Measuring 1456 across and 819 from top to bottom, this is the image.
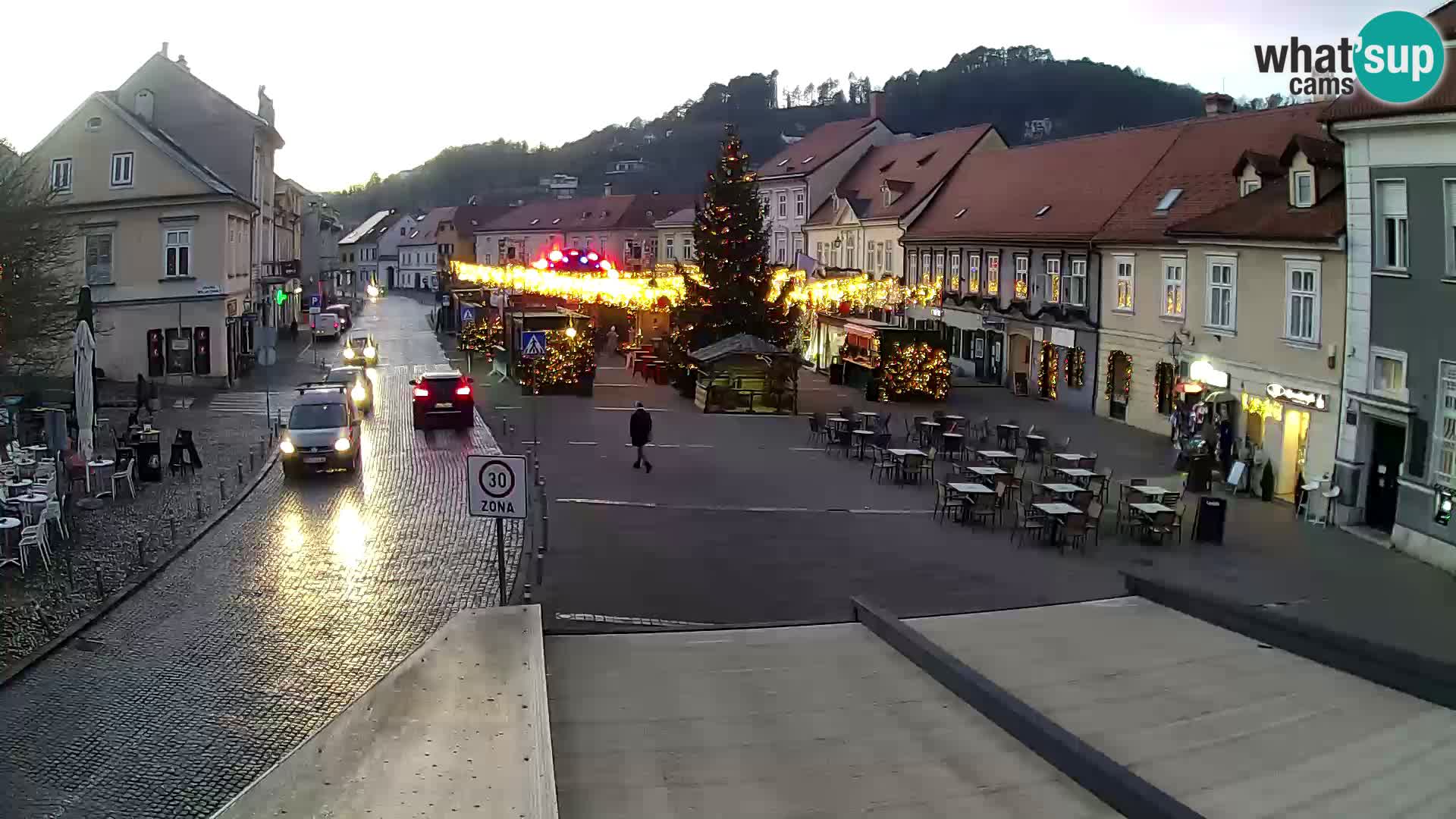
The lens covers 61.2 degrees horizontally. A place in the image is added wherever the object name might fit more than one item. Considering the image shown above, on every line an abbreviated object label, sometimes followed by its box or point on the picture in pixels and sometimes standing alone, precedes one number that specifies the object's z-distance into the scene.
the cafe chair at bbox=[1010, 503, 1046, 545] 20.64
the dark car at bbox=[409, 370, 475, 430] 33.59
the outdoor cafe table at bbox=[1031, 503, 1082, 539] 19.69
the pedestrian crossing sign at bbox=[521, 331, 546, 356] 26.01
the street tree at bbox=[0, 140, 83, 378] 28.91
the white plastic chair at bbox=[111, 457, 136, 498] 23.62
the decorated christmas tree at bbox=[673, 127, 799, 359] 43.53
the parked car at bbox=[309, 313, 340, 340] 65.77
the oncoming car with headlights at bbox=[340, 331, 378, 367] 51.12
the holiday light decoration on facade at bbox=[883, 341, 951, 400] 39.91
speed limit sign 13.45
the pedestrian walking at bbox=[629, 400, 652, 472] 26.72
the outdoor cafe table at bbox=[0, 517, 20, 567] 17.34
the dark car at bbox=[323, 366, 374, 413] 36.22
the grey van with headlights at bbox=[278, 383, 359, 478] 25.58
